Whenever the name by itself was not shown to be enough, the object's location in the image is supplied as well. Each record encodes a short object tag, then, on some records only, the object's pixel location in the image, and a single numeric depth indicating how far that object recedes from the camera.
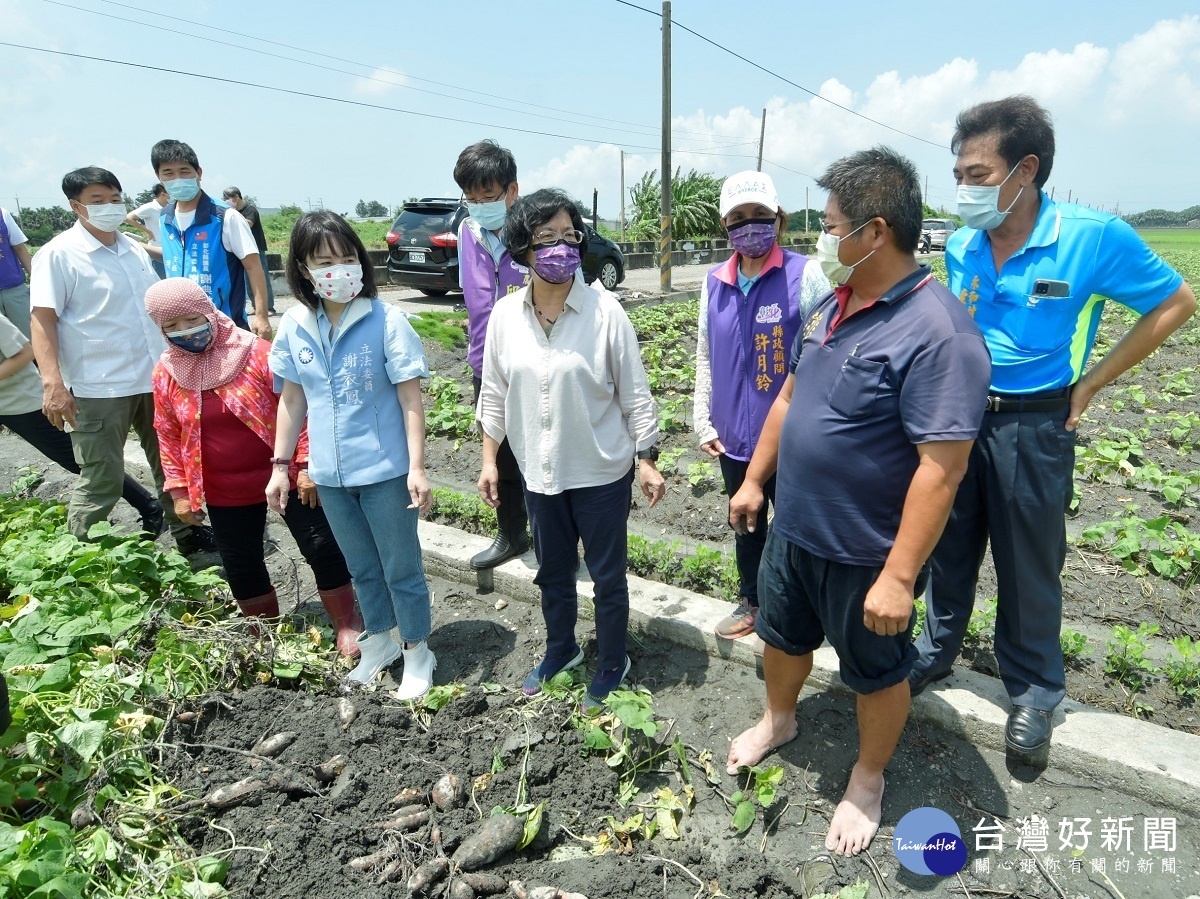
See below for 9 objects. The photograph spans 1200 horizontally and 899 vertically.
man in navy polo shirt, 1.83
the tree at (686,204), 29.59
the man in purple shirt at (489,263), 3.39
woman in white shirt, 2.55
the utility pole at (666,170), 15.33
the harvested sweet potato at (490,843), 2.06
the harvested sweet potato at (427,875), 1.98
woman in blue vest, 2.73
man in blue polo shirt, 2.31
